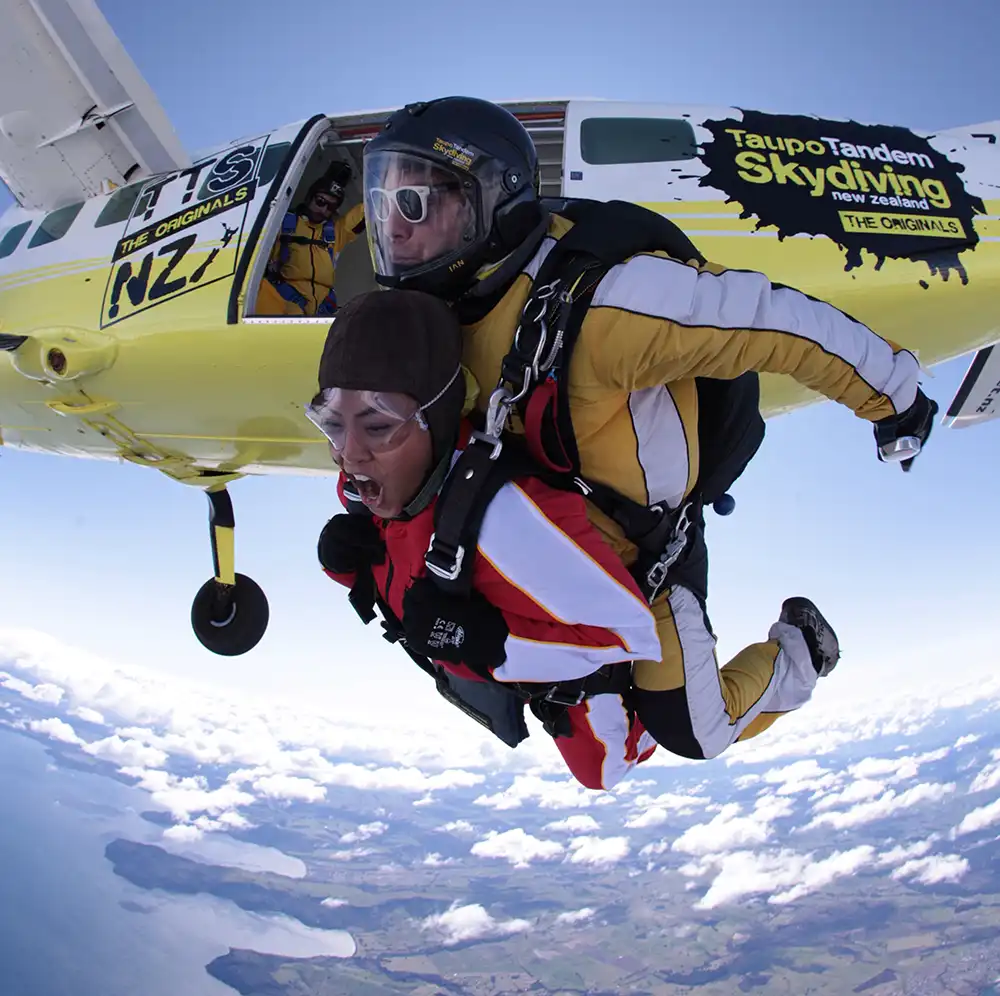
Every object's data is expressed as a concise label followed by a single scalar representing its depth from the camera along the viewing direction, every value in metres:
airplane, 4.55
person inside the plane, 6.25
